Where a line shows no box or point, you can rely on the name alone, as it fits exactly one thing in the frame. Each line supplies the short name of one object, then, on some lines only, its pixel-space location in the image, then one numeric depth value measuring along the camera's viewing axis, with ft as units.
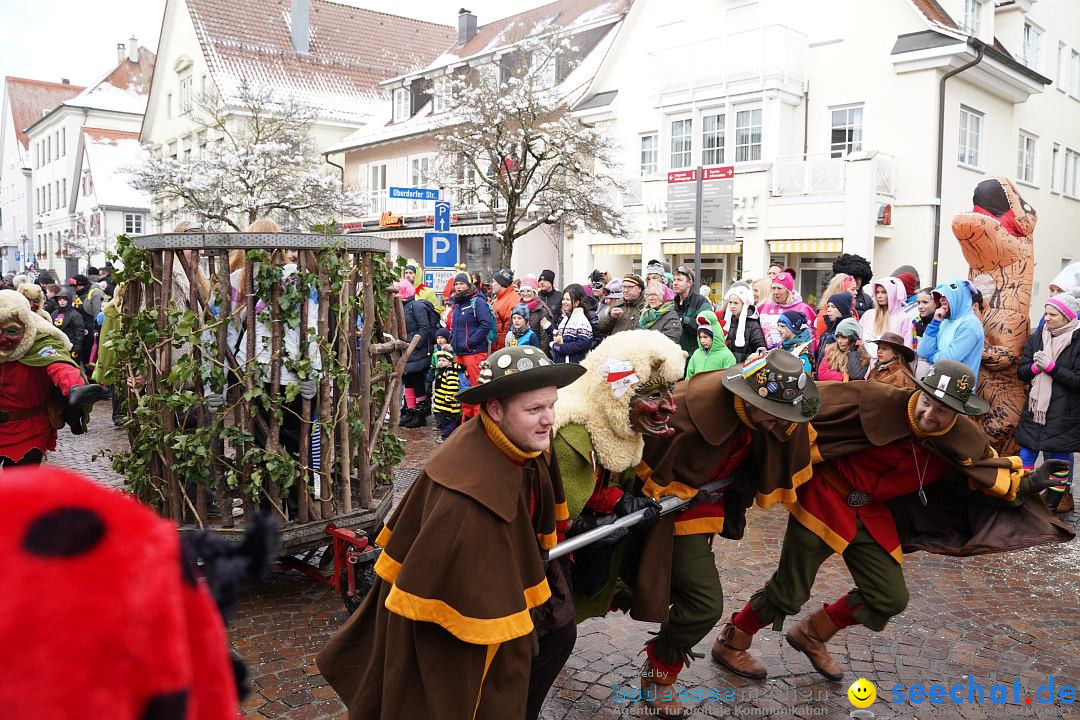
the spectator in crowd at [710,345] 26.94
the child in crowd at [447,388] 34.36
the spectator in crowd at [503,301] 36.27
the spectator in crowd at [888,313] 27.25
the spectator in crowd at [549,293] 37.55
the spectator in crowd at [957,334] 23.02
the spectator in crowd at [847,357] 25.18
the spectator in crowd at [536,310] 35.22
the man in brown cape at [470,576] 8.84
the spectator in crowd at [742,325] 29.04
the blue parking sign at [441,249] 40.45
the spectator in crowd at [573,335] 31.73
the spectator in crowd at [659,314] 27.09
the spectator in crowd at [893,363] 14.97
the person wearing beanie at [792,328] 29.48
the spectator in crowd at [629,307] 29.43
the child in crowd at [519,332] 32.60
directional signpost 35.09
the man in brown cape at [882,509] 13.01
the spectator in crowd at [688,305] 28.35
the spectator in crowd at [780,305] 30.45
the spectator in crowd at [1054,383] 23.16
